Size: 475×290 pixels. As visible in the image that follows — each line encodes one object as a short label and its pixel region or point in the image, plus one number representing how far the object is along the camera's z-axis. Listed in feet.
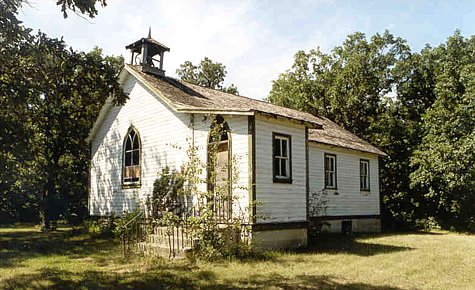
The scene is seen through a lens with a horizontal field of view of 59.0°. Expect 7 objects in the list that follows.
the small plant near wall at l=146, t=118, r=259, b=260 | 38.37
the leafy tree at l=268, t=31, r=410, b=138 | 96.84
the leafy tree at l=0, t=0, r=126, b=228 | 29.27
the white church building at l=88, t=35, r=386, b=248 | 42.98
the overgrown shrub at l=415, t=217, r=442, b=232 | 83.30
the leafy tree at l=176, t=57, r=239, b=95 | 140.05
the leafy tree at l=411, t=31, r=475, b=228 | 73.51
